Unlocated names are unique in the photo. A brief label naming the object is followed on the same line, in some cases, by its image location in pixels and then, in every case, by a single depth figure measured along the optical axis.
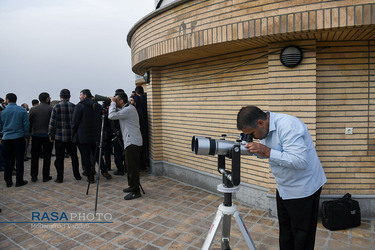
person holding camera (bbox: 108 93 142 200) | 5.10
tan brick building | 3.76
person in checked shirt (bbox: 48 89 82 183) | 6.55
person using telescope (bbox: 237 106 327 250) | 2.24
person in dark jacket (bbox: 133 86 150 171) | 7.11
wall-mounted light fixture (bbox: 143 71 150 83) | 7.07
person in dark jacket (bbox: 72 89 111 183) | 6.41
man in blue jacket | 6.22
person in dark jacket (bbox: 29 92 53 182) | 6.64
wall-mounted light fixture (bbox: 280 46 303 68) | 4.00
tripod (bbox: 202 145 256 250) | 2.49
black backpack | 3.88
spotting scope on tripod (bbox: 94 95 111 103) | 5.17
